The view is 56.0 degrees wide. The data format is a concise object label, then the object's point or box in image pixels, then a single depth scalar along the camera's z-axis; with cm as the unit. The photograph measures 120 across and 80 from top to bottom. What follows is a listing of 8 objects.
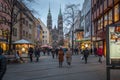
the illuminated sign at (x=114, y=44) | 558
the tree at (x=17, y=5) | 1387
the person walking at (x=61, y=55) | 1044
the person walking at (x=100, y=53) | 1277
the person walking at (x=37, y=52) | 1444
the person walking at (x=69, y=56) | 1041
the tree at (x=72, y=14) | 2615
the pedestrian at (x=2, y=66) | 442
